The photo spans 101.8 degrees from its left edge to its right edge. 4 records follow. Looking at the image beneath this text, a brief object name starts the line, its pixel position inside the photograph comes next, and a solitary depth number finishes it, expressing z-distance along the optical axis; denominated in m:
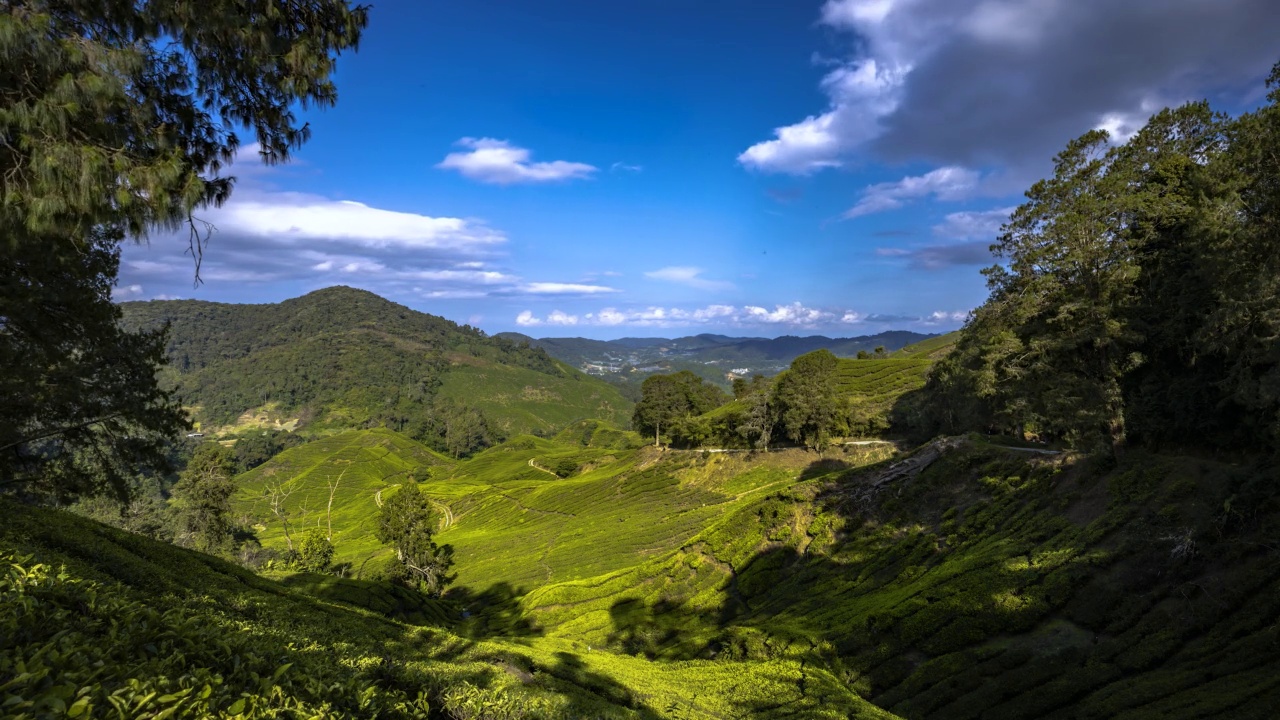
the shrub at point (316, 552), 47.00
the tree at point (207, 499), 51.66
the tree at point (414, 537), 57.75
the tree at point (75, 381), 15.59
